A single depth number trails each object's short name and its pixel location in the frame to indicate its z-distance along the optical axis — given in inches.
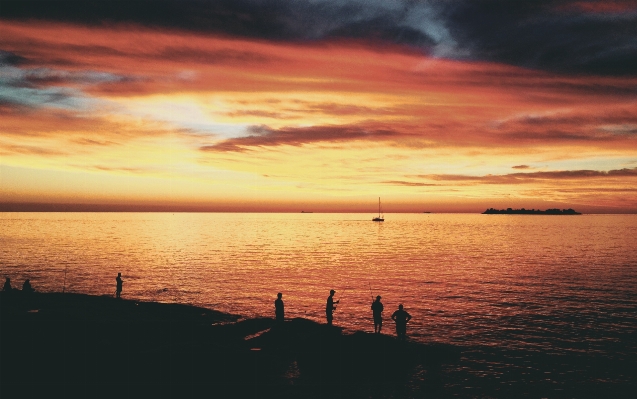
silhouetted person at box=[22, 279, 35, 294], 1367.4
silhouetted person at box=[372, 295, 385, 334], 987.9
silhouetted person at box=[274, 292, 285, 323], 1005.2
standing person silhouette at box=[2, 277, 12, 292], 1392.1
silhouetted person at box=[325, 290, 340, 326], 1033.5
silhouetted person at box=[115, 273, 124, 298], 1503.4
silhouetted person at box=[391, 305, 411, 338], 952.9
